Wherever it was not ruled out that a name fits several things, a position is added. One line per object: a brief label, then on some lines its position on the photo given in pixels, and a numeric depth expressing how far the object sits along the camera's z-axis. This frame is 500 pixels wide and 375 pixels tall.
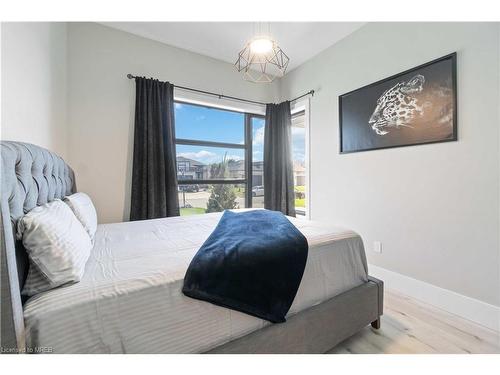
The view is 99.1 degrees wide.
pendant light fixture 1.61
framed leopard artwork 1.73
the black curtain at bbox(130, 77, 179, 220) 2.40
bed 0.69
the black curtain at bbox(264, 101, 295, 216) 3.27
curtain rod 2.70
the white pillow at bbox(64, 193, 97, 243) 1.29
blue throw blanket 0.92
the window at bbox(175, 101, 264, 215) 2.91
